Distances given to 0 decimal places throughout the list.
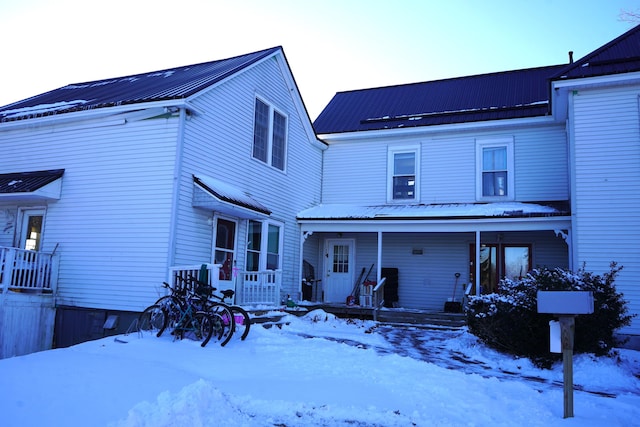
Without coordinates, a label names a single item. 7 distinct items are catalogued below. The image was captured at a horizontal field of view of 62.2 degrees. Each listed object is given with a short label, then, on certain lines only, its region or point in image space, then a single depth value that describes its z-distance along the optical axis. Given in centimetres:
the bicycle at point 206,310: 845
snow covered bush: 850
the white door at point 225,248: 1205
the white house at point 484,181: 1174
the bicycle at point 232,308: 873
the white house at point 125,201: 1064
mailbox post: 513
